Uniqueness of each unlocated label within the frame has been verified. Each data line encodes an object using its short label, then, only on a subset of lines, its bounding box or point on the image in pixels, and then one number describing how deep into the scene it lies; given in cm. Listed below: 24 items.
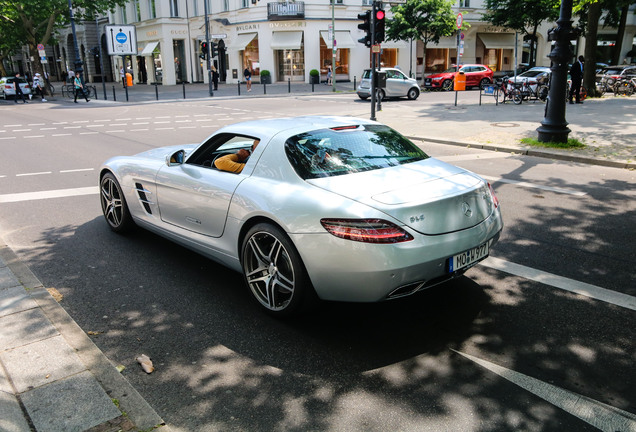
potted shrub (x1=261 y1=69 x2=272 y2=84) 4428
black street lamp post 1054
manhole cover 1497
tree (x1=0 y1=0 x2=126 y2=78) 3584
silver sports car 341
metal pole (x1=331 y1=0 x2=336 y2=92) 3668
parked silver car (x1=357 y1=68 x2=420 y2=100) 2761
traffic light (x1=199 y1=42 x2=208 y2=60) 3731
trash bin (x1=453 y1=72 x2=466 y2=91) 2112
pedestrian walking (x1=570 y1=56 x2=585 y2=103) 2055
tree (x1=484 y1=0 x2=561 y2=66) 4103
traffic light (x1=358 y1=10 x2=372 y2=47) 1623
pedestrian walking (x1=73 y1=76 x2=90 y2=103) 3212
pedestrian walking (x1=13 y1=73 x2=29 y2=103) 3420
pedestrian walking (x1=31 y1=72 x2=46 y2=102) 3641
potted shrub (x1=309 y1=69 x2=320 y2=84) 4281
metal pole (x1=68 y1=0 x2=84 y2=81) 3332
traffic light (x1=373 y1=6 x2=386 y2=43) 1603
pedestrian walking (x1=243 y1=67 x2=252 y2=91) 3747
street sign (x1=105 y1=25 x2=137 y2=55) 3503
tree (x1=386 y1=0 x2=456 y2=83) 4000
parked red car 3438
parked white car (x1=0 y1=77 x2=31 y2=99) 3625
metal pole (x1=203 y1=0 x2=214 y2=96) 3722
